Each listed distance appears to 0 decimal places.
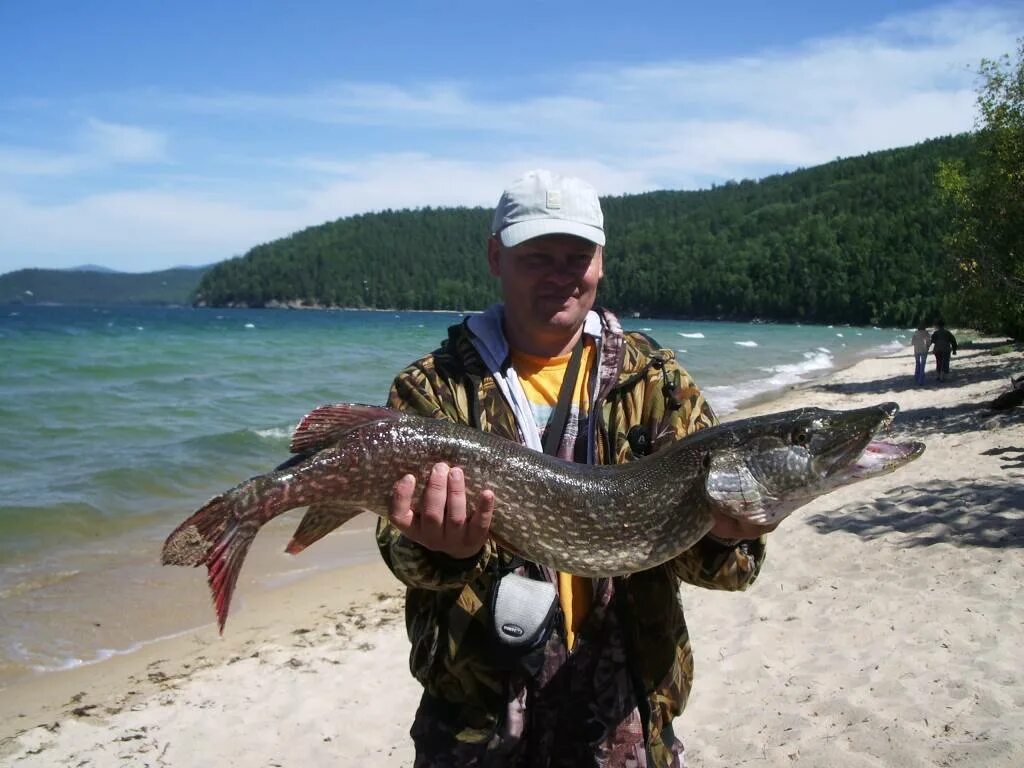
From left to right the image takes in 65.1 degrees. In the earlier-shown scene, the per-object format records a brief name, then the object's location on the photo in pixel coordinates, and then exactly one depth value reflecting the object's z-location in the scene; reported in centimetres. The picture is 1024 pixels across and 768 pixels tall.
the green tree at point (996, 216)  1672
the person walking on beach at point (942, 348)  2369
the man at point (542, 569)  268
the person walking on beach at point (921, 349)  2294
